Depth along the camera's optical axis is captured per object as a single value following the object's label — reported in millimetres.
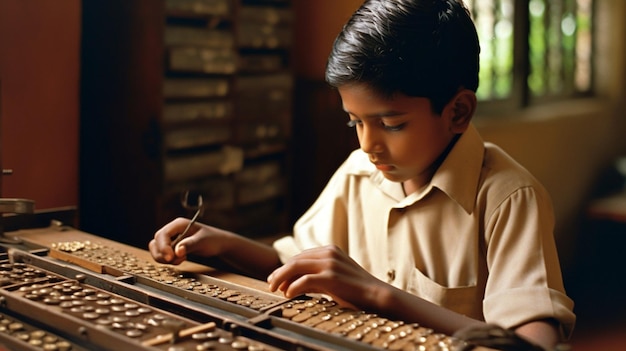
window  4734
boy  1396
